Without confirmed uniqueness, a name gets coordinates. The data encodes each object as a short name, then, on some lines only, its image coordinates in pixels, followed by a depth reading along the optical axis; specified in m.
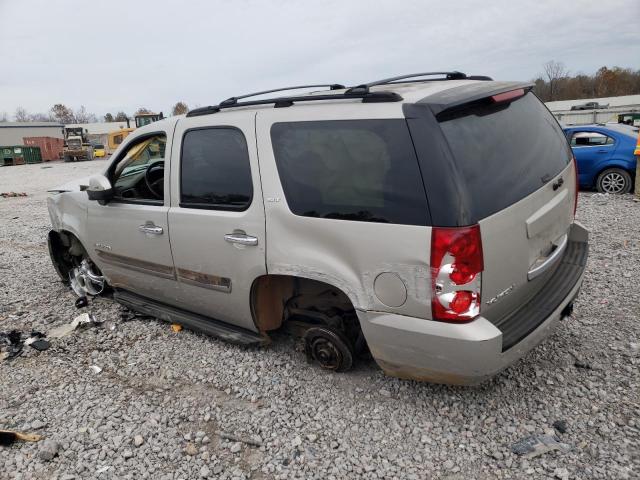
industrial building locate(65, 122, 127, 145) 74.38
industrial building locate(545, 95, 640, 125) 27.87
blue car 9.19
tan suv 2.35
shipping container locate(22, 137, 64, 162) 39.09
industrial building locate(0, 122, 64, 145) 54.62
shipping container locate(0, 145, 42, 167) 34.84
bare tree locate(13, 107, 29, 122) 110.94
